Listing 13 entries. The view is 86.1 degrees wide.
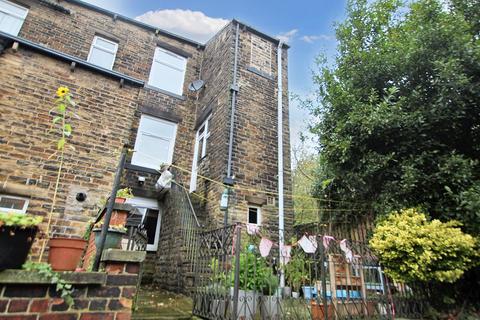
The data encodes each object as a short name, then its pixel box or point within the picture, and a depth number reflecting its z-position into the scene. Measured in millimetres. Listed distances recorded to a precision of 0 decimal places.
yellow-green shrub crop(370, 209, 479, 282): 4363
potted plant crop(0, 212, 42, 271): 1787
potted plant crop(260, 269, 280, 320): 3701
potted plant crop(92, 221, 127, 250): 2398
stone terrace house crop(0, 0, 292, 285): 4973
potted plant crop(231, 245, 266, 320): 3648
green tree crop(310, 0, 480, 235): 5223
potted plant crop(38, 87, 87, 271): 2102
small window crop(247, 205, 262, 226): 6773
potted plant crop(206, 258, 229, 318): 3668
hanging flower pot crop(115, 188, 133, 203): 3075
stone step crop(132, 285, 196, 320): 3641
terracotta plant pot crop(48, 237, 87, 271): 2100
